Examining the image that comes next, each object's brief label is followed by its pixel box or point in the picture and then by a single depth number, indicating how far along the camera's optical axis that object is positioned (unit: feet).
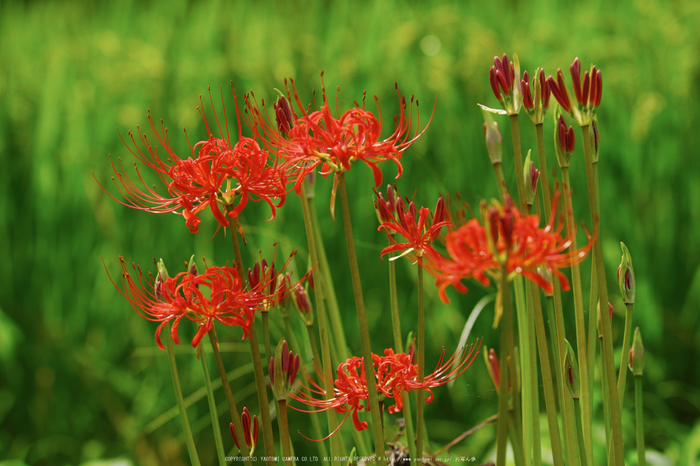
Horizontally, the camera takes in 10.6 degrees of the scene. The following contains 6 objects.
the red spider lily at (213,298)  8.53
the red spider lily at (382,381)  8.72
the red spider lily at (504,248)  8.16
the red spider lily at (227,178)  8.56
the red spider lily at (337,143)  8.50
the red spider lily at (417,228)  8.56
